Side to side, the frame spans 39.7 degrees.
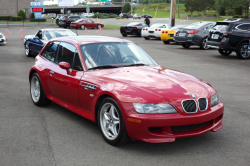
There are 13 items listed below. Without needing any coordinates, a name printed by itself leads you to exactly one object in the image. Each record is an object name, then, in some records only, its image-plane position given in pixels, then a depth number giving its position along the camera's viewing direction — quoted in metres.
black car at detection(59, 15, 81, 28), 49.21
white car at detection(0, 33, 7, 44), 22.13
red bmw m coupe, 4.43
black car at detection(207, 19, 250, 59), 15.78
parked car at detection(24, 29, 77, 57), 15.03
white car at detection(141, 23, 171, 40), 28.43
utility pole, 35.28
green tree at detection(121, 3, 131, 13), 144.38
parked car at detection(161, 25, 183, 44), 25.03
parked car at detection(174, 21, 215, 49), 20.61
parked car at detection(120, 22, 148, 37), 32.16
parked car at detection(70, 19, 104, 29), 46.16
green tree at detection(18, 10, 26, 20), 72.19
